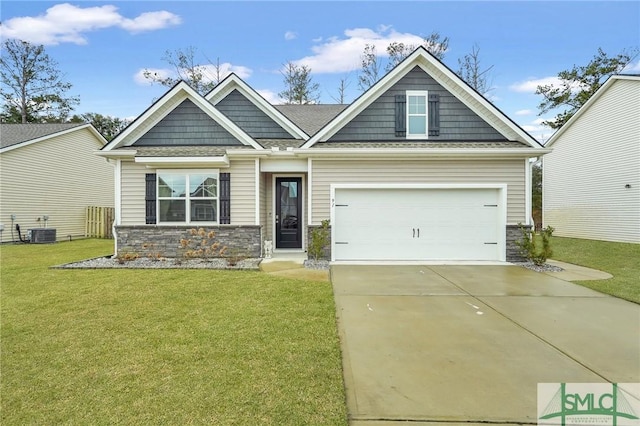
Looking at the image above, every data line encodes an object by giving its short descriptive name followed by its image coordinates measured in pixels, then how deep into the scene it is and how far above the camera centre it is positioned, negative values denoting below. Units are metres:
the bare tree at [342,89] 24.25 +9.00
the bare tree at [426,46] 23.11 +11.73
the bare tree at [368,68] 24.30 +10.64
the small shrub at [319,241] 9.46 -0.85
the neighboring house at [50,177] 15.00 +1.69
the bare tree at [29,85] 25.53 +10.19
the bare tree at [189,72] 23.80 +10.19
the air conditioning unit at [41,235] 15.00 -1.14
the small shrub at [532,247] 9.03 -0.96
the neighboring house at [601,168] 13.97 +2.15
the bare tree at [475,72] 23.19 +9.95
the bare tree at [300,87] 25.58 +9.74
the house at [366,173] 9.79 +1.16
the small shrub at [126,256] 8.99 -1.29
